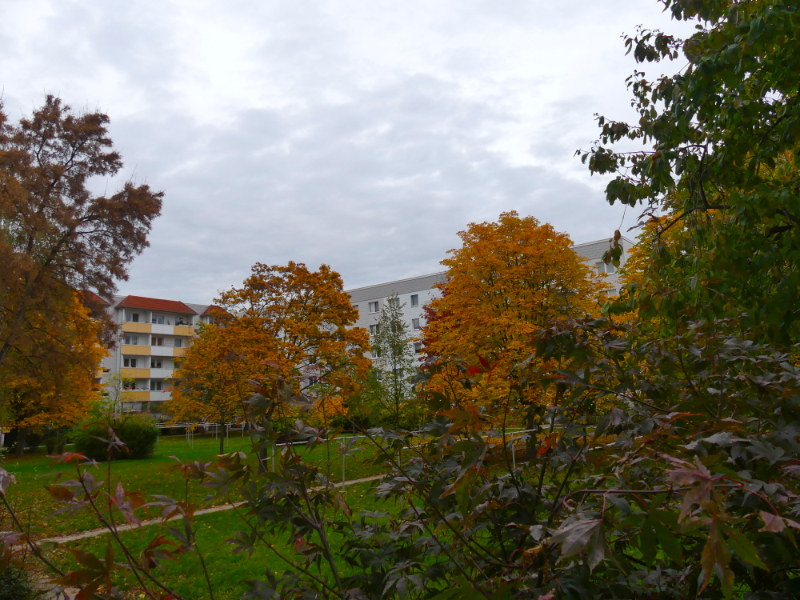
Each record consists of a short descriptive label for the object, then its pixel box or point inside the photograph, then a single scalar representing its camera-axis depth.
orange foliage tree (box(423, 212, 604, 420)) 14.06
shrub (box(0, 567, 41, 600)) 3.98
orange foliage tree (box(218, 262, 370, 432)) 16.11
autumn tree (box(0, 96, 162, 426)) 15.17
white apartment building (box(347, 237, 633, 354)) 45.56
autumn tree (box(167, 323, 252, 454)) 17.15
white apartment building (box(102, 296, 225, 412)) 50.25
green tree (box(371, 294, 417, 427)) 19.39
